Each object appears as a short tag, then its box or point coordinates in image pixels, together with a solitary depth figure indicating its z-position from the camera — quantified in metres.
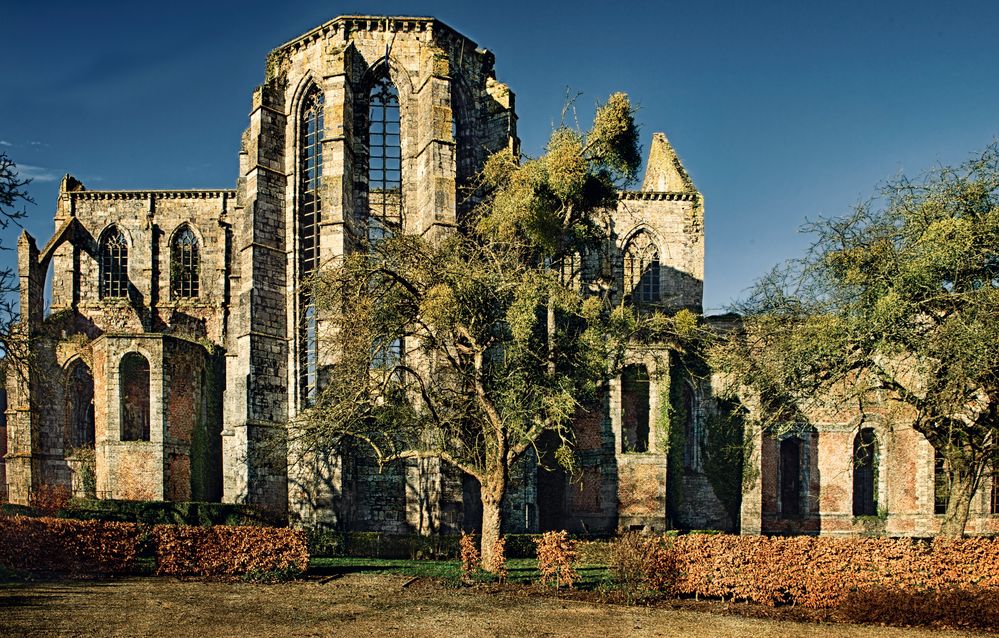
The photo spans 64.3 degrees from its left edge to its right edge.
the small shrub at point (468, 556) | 16.47
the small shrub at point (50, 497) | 24.41
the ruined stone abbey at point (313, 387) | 24.16
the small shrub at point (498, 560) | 16.42
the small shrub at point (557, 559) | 15.38
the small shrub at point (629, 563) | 14.30
